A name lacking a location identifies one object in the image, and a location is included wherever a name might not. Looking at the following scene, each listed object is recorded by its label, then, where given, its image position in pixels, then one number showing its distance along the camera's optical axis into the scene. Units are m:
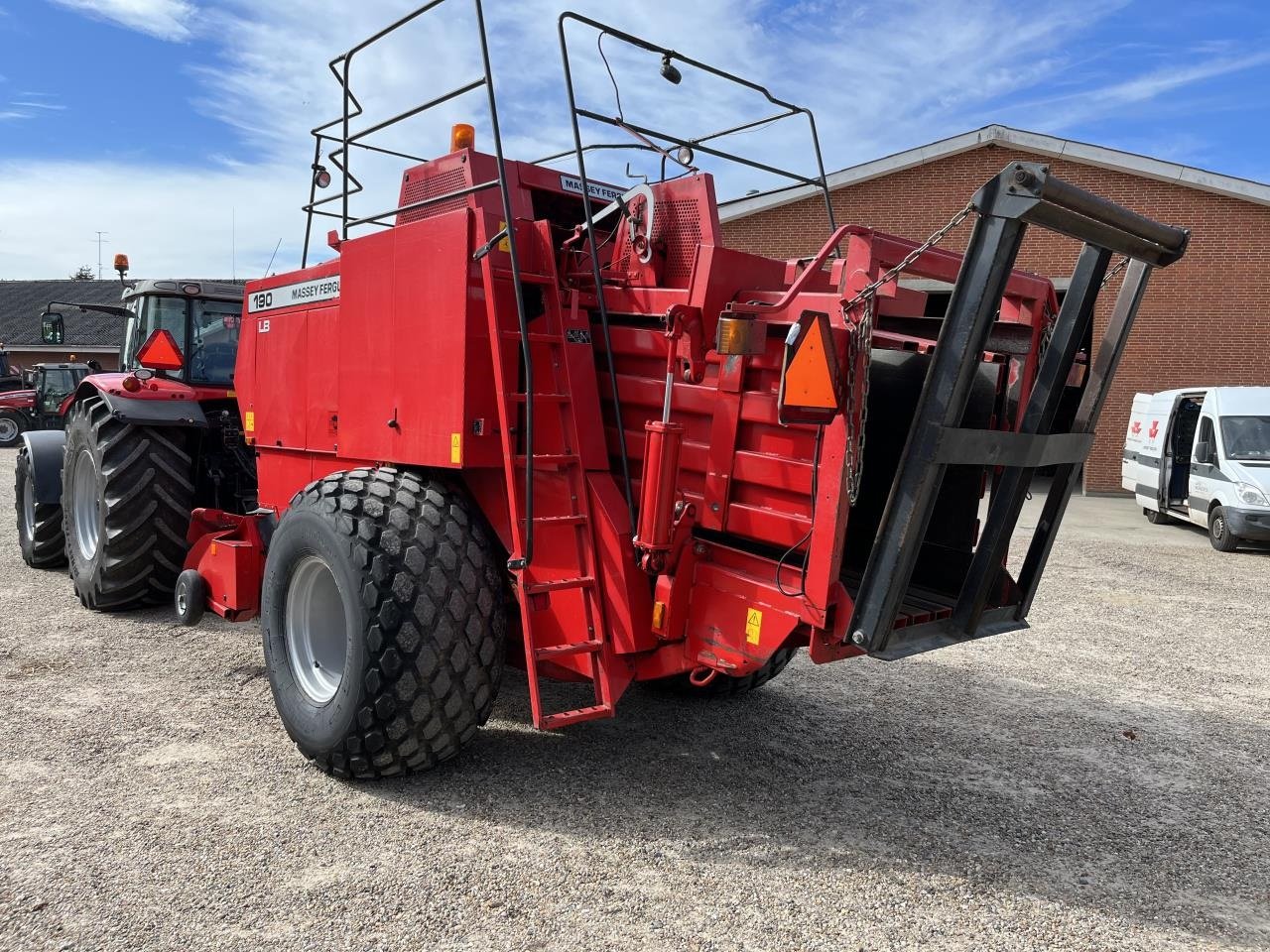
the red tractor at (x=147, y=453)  5.98
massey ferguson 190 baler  3.02
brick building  16.14
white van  11.29
